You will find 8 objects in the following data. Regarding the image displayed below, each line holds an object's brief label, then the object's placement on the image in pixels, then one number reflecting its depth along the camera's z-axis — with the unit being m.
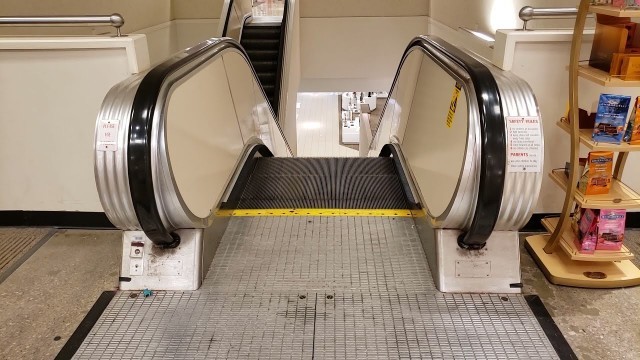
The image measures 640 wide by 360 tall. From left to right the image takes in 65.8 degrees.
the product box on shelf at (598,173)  2.69
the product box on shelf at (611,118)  2.54
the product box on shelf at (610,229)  2.68
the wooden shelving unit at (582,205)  2.59
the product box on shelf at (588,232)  2.73
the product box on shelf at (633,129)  2.57
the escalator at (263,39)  6.71
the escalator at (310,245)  2.16
